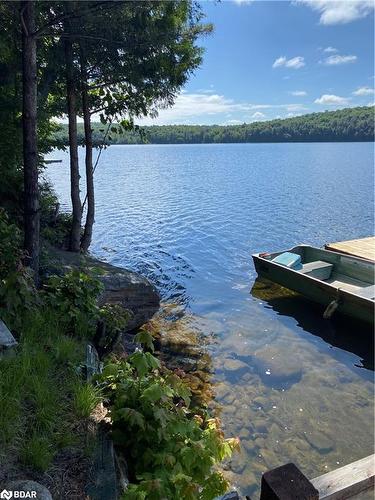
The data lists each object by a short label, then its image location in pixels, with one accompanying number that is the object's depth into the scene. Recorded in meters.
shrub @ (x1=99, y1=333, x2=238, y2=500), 2.51
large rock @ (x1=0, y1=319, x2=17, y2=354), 3.72
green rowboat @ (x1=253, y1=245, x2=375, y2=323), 9.66
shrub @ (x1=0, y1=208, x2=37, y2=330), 4.39
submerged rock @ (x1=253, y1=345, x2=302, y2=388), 8.07
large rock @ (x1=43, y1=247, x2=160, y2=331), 8.16
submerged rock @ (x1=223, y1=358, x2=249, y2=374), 8.29
